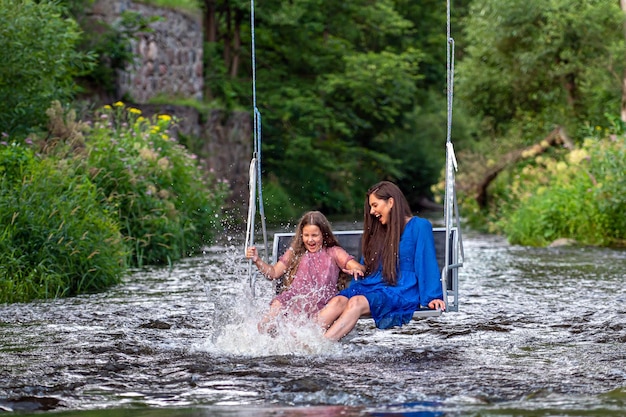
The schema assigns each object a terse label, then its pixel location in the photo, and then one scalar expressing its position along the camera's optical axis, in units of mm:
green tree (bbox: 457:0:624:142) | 30281
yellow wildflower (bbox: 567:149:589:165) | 24047
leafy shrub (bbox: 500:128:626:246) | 22562
